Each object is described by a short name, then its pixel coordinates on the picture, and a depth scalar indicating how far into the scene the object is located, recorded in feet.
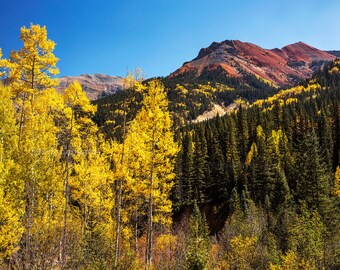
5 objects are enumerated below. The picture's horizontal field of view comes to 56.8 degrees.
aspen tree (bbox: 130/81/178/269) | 61.46
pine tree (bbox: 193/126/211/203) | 270.46
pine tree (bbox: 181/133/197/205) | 269.85
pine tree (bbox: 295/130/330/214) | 165.48
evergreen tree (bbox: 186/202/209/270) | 56.59
